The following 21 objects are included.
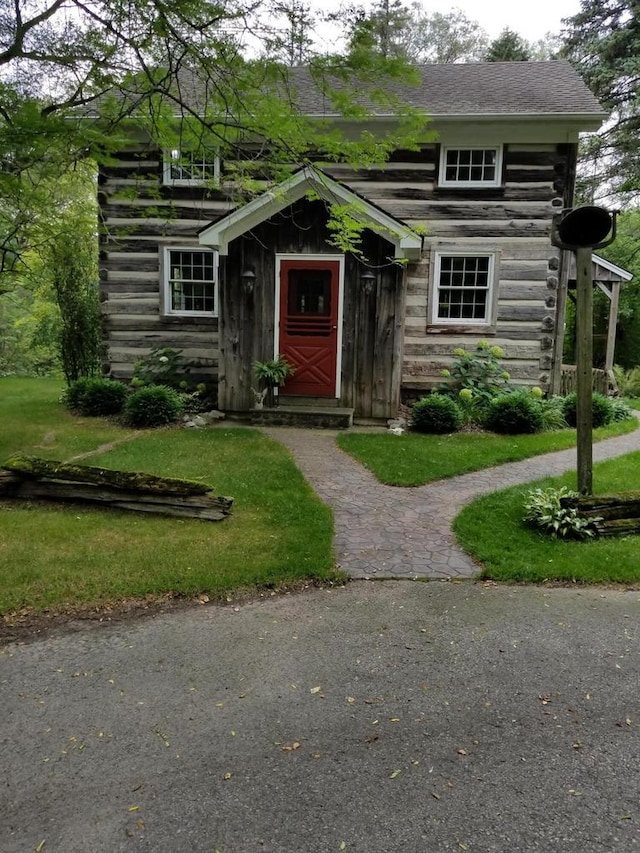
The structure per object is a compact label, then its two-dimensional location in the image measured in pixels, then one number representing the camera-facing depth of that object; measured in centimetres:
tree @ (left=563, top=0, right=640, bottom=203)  1786
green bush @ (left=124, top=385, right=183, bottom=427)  1027
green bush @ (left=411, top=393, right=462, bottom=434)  998
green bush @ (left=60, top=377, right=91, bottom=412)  1162
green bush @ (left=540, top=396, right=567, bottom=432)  1045
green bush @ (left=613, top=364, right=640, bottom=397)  1731
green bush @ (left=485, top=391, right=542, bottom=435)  1001
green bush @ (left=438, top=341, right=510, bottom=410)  1155
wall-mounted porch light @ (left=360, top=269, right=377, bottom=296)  1022
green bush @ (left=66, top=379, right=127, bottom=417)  1122
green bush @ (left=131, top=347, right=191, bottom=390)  1195
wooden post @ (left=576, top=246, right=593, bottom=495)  545
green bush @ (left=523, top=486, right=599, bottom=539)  527
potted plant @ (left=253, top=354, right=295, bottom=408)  1030
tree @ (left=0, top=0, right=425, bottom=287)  495
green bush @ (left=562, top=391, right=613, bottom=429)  1096
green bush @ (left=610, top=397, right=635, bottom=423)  1173
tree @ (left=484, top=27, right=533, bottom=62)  2094
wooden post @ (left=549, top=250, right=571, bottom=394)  1188
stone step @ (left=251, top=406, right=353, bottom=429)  1027
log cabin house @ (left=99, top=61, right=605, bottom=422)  1048
